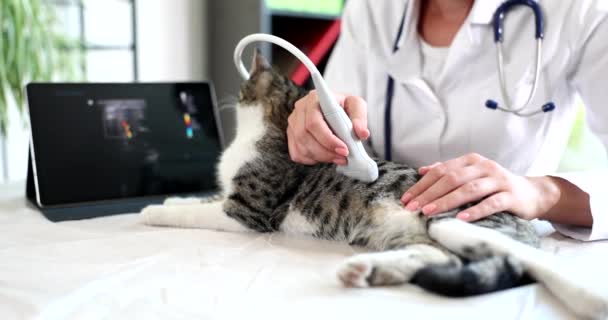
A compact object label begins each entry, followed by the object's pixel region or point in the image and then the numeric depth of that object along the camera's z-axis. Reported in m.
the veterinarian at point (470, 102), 0.77
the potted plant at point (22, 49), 1.54
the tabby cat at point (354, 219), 0.58
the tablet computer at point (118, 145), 0.97
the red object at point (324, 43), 2.38
